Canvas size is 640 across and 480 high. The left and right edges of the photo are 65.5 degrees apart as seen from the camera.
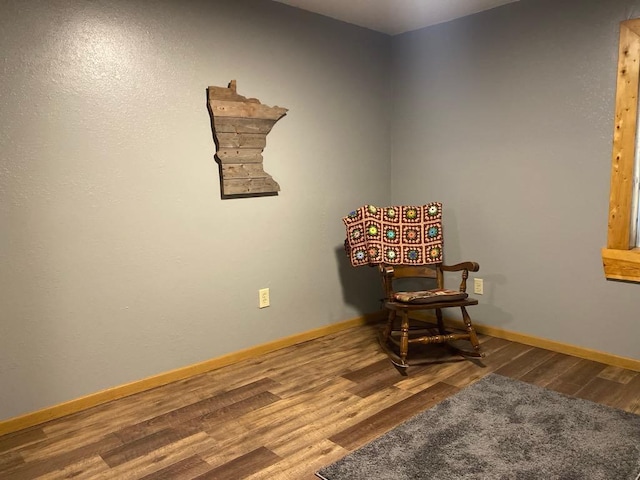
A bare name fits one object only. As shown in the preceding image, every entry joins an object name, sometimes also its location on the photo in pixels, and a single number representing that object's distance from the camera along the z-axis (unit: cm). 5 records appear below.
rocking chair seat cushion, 279
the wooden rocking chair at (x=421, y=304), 280
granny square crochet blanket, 316
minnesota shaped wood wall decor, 281
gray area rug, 183
